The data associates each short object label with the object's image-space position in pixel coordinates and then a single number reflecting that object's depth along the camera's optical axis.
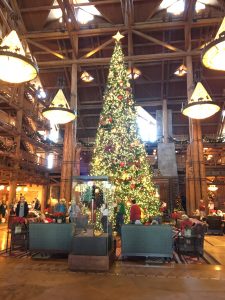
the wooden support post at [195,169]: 13.94
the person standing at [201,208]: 12.30
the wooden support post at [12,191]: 15.40
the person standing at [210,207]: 13.52
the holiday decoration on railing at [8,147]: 15.48
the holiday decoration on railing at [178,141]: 21.05
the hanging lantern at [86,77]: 20.45
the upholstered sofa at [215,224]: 11.29
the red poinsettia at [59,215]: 7.80
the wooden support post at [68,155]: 14.39
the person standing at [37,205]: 16.55
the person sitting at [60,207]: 10.07
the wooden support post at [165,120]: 21.69
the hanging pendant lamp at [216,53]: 6.65
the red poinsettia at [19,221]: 7.69
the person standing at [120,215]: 9.09
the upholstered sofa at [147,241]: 6.25
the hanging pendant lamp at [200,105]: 10.76
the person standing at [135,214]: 7.36
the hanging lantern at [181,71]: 18.30
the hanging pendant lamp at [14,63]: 7.05
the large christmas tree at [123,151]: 10.12
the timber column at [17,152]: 15.78
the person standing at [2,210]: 15.80
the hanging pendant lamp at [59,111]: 11.66
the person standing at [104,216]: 5.99
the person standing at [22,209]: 8.61
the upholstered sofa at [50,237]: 6.55
